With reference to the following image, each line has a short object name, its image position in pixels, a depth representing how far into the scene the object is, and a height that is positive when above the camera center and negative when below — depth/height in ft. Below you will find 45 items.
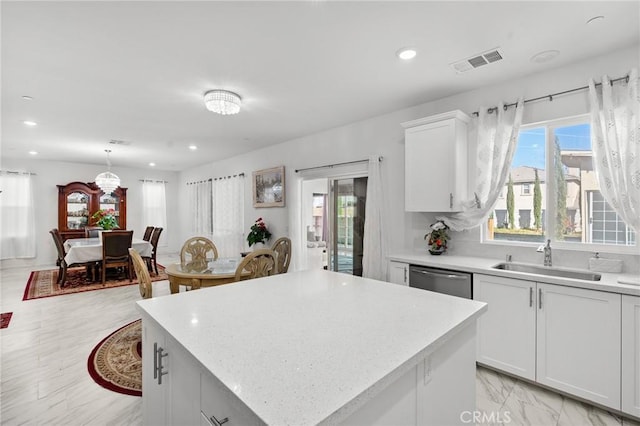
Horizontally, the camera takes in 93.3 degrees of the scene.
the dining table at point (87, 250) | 16.97 -2.25
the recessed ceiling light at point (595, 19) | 6.37 +4.08
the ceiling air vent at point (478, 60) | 7.80 +4.07
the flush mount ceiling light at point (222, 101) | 9.93 +3.68
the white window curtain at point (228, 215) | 20.76 -0.22
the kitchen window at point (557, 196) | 8.21 +0.43
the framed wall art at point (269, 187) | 17.51 +1.48
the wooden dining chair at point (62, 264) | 17.26 -3.00
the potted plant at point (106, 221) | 20.54 -0.59
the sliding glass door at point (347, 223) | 13.80 -0.53
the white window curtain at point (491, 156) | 9.12 +1.71
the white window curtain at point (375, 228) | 12.35 -0.68
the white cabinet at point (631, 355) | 6.19 -2.98
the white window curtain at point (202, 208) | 24.00 +0.34
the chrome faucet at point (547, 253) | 8.46 -1.18
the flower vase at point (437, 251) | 10.40 -1.36
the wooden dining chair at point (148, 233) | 22.65 -1.62
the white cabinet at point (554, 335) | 6.52 -2.96
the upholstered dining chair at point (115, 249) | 17.34 -2.17
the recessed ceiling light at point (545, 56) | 7.70 +4.05
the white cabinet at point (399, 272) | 10.02 -2.06
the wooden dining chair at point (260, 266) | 9.35 -1.69
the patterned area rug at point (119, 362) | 7.79 -4.40
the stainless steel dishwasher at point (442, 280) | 8.53 -2.07
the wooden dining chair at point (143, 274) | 8.30 -1.74
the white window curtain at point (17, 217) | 21.79 -0.32
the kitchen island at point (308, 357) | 2.53 -1.48
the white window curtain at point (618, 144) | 7.15 +1.66
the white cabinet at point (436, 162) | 9.66 +1.64
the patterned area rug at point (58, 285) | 16.02 -4.22
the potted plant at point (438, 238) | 10.32 -0.92
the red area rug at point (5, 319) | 11.51 -4.27
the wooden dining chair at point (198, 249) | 13.76 -1.71
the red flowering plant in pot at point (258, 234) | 18.26 -1.35
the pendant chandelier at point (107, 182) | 20.04 +2.08
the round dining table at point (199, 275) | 9.27 -1.95
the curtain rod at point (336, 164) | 13.31 +2.26
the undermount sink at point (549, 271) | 7.80 -1.68
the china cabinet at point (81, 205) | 23.97 +0.63
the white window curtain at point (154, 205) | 28.09 +0.69
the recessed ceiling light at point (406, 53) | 7.60 +4.09
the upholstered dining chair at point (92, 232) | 22.62 -1.46
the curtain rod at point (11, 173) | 21.97 +2.97
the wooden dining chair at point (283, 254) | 12.29 -1.74
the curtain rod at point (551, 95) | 7.51 +3.29
